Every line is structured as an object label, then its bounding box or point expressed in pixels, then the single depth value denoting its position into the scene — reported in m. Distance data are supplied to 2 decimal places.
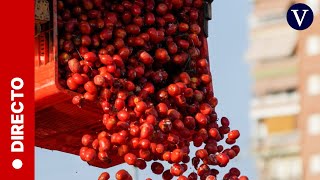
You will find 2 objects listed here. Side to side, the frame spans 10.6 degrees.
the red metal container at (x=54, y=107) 8.61
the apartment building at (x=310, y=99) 43.44
